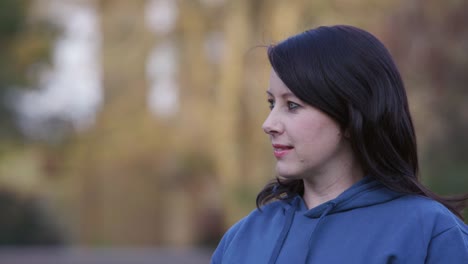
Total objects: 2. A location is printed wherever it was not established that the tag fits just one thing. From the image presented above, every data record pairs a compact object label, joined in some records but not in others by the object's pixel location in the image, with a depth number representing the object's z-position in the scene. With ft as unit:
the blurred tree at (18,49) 119.75
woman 14.39
